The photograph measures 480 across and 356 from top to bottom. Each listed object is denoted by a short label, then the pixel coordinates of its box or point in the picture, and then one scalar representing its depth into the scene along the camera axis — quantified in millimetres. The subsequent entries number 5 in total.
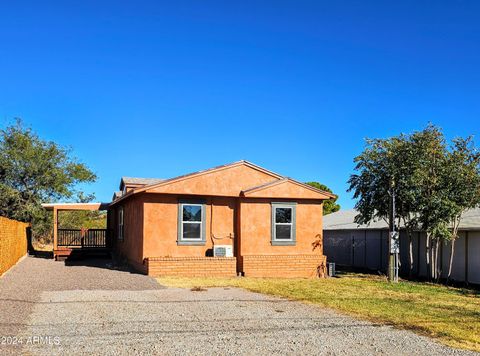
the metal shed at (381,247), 18672
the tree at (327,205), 54188
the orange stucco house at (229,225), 18062
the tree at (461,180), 18188
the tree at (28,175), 29359
